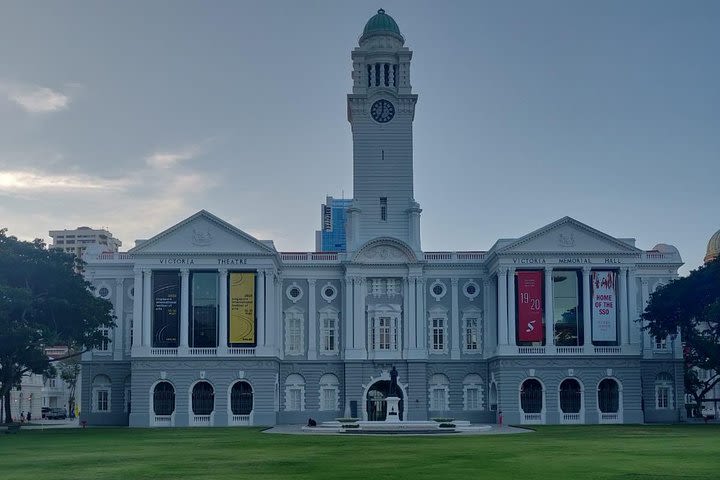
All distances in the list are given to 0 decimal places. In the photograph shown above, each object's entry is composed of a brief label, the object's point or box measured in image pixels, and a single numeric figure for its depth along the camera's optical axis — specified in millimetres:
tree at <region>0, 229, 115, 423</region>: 75000
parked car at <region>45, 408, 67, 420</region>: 121750
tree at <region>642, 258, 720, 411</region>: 77500
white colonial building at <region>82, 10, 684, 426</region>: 83438
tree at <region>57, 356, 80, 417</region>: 129875
